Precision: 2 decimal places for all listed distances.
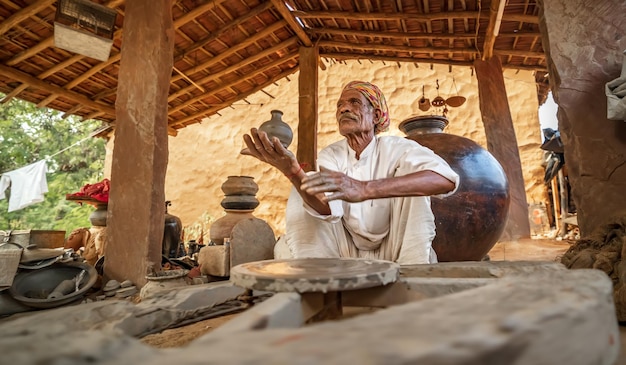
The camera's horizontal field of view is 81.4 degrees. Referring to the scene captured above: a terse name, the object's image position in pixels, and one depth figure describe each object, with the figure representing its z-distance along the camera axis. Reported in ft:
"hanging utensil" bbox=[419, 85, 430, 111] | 17.98
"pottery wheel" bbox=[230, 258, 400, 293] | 3.16
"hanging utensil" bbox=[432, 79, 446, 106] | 17.90
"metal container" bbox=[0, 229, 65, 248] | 10.12
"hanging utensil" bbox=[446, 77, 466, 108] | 17.45
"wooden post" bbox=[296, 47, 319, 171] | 16.72
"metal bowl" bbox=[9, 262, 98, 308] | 7.88
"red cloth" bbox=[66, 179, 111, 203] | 12.02
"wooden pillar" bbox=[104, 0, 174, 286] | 9.04
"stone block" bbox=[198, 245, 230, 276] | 9.04
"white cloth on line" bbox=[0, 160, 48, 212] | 29.94
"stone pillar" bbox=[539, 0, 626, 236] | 7.21
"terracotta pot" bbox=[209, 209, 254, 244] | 13.73
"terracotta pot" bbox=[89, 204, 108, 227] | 12.69
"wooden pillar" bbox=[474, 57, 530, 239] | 16.55
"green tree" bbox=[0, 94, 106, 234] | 41.50
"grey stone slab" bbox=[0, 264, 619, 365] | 1.42
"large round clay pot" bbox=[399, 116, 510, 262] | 8.93
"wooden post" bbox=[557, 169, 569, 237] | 20.45
